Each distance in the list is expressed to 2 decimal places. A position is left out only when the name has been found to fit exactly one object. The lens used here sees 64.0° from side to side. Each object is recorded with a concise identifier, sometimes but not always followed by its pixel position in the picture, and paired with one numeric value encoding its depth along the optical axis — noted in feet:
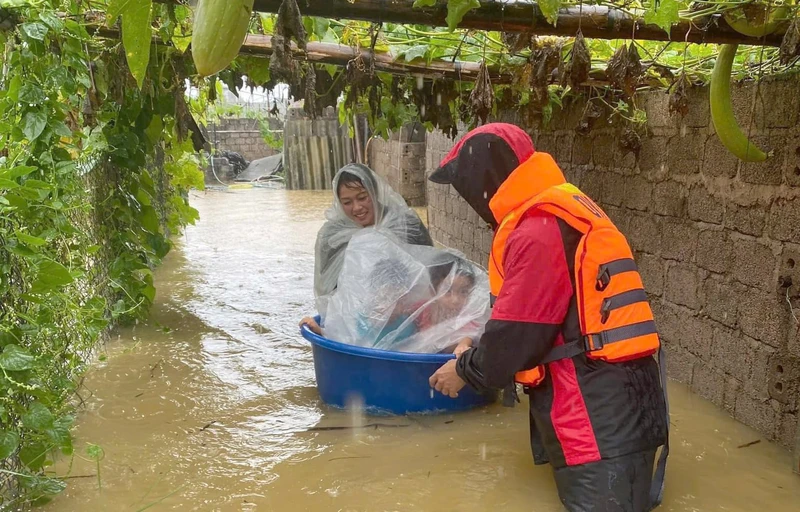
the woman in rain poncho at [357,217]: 12.64
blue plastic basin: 10.29
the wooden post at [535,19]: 6.60
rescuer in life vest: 7.08
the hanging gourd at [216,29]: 3.15
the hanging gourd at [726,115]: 8.84
